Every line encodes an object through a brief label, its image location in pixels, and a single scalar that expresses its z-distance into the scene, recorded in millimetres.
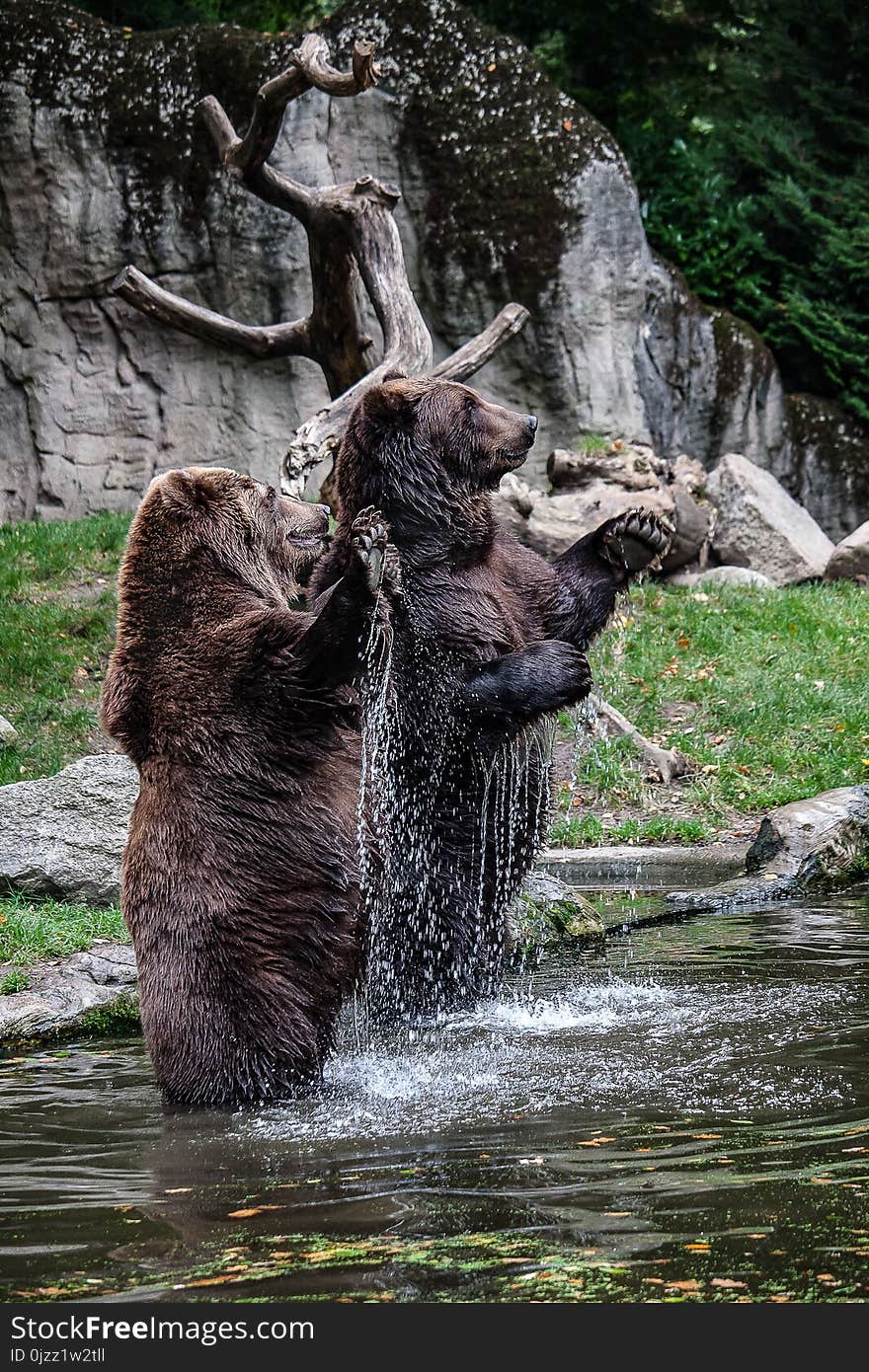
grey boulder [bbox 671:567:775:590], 29737
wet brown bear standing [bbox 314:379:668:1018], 11711
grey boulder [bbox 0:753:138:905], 15359
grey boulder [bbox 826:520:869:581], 31203
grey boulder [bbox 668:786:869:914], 15891
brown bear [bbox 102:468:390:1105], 9859
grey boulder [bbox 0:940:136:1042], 12000
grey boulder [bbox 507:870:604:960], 13961
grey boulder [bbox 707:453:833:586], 31422
